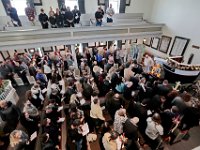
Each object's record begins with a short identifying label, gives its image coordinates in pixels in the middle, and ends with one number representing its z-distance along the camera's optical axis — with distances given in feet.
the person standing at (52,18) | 21.52
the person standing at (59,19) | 22.20
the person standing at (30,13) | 22.37
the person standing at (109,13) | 25.84
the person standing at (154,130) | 10.17
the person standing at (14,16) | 20.86
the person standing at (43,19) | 21.51
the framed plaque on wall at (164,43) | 28.96
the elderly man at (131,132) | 9.98
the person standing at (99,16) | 23.95
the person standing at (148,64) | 22.02
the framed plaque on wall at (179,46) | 25.15
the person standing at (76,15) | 23.63
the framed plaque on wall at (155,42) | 31.75
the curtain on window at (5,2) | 24.51
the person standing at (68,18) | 21.86
